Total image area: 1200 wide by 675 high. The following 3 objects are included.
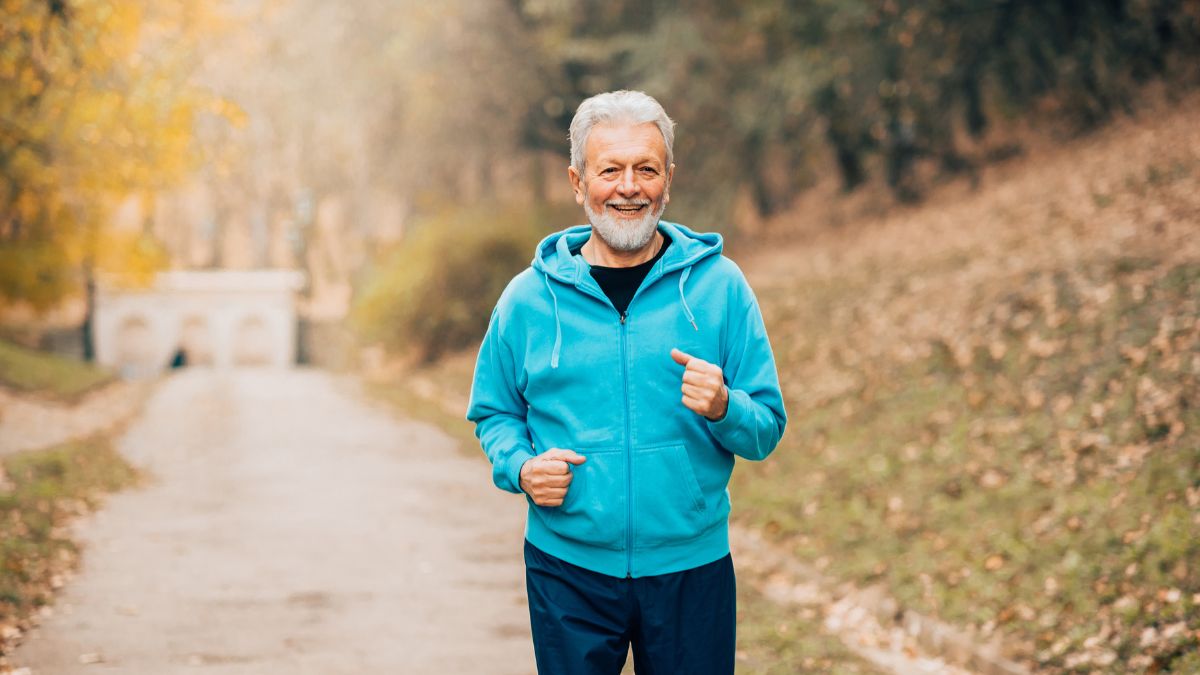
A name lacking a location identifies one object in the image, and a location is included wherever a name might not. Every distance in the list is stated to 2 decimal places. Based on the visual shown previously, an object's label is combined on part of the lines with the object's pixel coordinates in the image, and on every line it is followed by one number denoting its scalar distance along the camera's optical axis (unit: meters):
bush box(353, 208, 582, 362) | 27.72
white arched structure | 62.16
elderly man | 3.11
